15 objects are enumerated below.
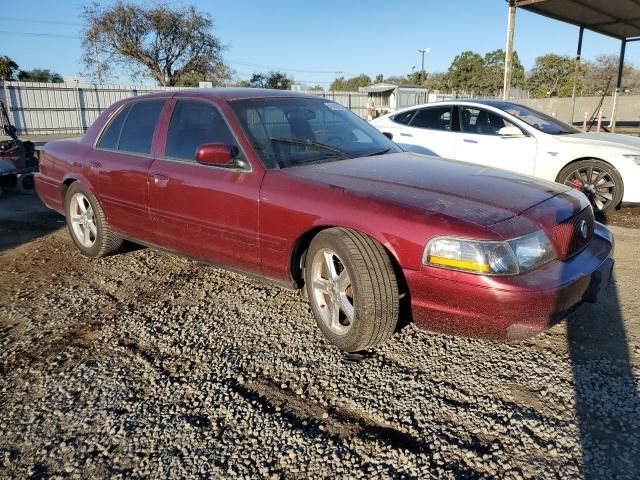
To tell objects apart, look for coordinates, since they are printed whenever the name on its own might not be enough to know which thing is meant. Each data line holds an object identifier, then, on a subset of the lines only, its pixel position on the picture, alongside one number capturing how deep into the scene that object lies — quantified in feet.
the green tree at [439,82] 172.20
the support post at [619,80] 49.67
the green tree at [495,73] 158.43
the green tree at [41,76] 160.99
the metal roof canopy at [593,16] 37.80
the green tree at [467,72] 165.78
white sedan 19.92
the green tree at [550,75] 160.86
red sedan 8.31
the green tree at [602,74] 147.13
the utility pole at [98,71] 108.94
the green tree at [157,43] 106.32
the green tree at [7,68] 129.49
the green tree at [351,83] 236.02
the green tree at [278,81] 135.88
